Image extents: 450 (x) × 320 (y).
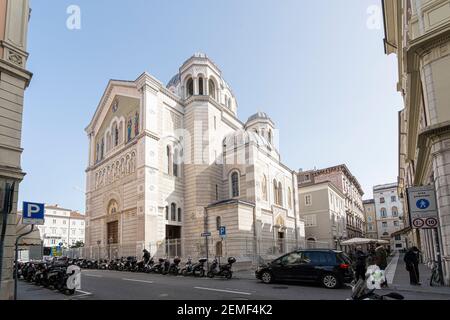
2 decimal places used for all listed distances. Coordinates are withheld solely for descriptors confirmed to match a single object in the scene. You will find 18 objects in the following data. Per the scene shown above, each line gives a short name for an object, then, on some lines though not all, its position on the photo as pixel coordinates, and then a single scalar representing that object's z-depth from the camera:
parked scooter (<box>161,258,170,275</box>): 19.87
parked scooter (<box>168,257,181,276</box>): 19.53
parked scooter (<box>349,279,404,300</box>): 5.23
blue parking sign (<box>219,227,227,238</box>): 19.05
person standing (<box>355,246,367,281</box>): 13.51
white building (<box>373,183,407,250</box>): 83.00
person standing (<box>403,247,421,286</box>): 13.37
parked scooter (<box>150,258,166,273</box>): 20.43
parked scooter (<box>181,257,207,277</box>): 18.36
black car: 12.68
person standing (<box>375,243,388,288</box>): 18.88
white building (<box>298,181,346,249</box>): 46.50
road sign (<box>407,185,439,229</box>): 12.38
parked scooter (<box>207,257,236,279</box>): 17.00
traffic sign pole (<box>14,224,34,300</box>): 8.96
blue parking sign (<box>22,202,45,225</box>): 9.45
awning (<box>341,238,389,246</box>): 30.24
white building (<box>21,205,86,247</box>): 87.25
